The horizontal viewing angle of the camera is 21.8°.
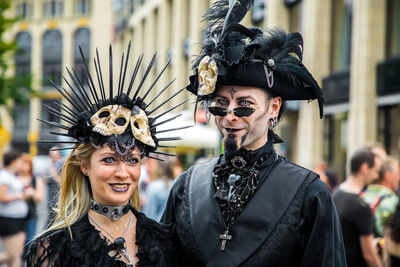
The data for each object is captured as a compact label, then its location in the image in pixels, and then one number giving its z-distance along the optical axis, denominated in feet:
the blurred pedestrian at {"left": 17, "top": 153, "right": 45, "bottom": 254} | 48.23
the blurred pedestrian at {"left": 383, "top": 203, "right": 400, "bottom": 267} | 26.47
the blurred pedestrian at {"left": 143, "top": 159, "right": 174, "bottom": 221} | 42.56
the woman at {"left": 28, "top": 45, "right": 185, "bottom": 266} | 17.21
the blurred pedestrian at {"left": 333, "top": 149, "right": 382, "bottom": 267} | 29.35
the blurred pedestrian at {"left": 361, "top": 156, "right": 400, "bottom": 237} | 32.10
